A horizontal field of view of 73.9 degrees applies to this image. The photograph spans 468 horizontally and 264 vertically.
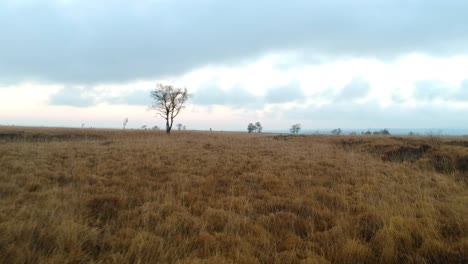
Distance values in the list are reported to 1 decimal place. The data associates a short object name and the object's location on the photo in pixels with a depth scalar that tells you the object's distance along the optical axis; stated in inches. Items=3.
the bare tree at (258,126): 4862.2
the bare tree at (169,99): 2090.3
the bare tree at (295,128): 4474.2
